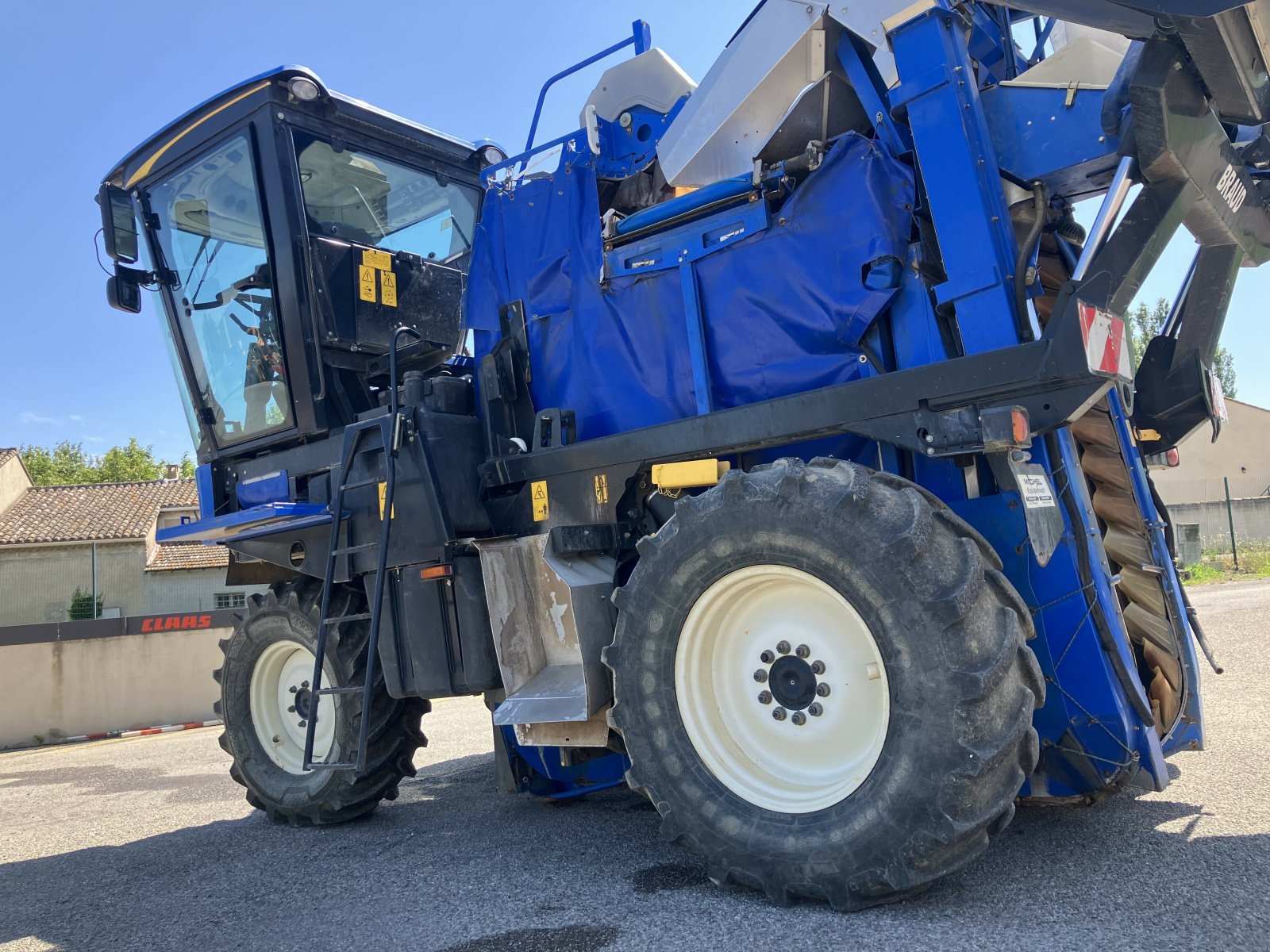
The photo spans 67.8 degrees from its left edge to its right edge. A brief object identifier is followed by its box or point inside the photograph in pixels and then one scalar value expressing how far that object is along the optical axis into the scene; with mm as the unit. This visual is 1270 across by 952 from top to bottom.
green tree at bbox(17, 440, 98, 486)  57438
